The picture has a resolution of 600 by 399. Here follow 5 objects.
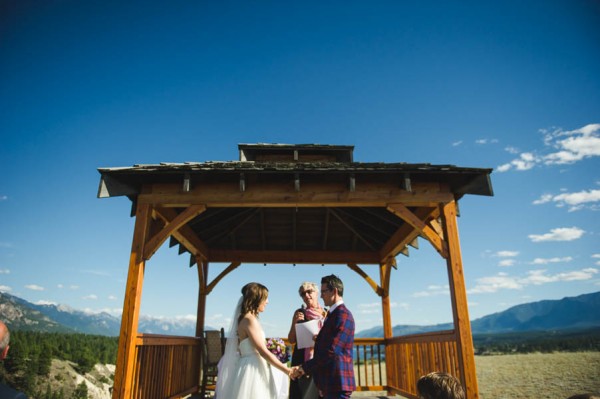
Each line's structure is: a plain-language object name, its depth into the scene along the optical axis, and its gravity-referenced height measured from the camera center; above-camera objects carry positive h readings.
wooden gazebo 4.98 +1.57
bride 3.14 -0.47
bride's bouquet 3.47 -0.38
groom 2.81 -0.39
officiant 3.53 -0.12
